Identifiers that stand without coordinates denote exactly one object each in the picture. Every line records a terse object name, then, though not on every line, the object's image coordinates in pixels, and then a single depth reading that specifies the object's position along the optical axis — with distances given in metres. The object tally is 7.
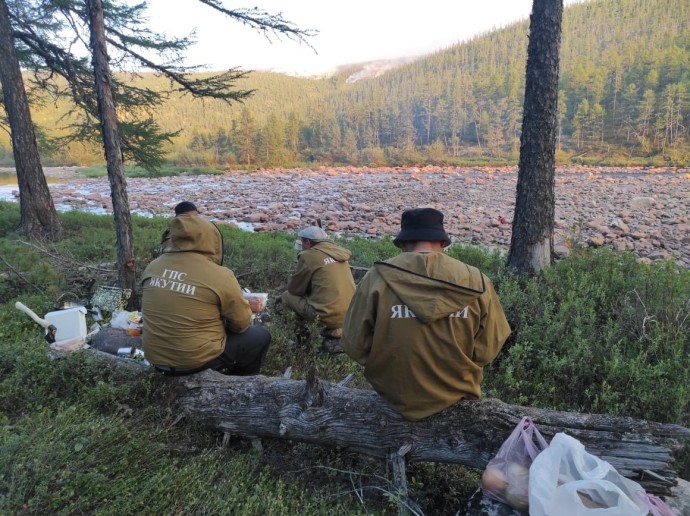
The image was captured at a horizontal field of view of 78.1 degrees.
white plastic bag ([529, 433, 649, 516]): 1.71
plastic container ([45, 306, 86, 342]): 4.40
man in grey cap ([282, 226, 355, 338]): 4.70
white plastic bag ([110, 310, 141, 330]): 4.66
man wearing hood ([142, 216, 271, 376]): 3.23
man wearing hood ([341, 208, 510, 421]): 2.35
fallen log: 2.30
